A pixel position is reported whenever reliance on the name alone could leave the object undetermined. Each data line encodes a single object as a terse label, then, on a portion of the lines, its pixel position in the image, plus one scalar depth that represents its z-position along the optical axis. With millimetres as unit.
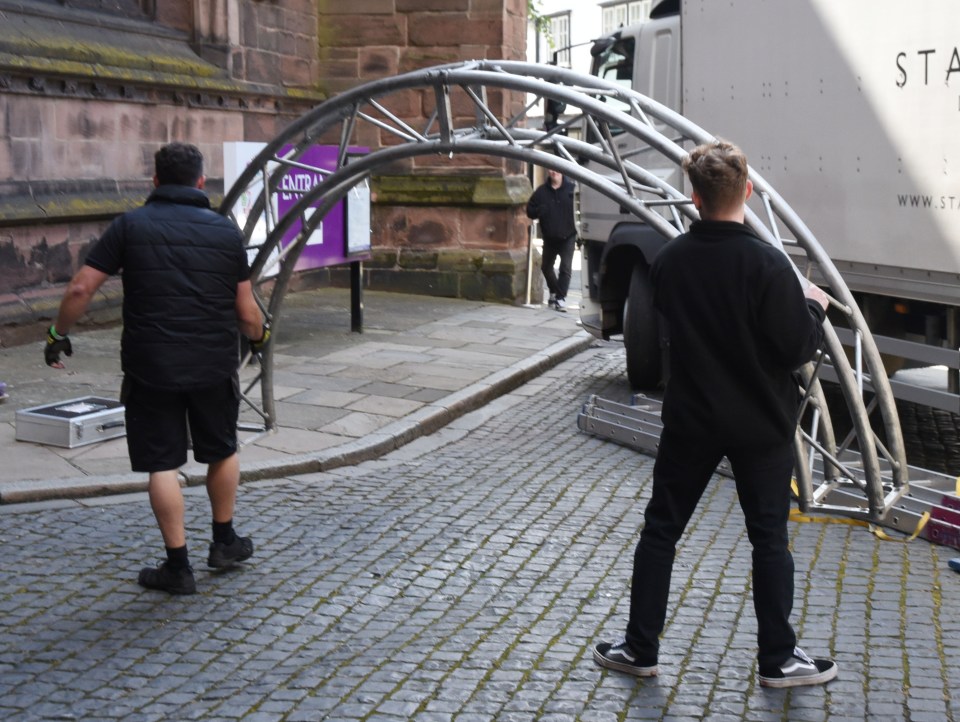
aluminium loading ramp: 6164
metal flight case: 7699
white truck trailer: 7500
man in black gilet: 5324
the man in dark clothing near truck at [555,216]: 15383
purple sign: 11562
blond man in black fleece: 4191
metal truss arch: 6074
